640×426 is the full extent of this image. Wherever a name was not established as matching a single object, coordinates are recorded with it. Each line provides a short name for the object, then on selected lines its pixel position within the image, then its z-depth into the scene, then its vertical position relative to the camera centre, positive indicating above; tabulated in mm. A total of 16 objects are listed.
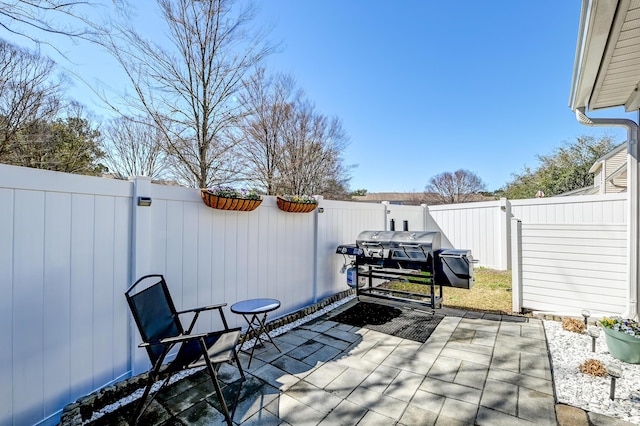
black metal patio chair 1999 -1056
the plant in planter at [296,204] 4043 +169
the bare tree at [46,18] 2529 +1933
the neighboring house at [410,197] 24847 +1850
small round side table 2922 -1043
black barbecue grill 4340 -734
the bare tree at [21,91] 6152 +3056
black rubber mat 3721 -1615
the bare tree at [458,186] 24703 +2696
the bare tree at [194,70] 5484 +3087
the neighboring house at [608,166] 11577 +2255
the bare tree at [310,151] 10898 +2760
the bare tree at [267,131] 9252 +3050
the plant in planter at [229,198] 3061 +189
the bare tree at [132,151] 7932 +2164
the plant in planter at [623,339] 2729 -1269
